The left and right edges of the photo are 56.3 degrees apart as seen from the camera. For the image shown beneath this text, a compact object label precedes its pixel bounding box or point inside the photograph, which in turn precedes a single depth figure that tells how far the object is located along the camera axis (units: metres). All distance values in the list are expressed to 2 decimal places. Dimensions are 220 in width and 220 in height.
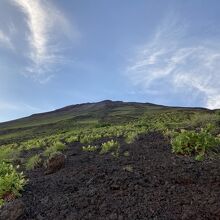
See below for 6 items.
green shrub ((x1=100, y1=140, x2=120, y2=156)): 7.51
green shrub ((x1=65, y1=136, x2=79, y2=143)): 10.36
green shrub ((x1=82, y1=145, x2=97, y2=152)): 8.04
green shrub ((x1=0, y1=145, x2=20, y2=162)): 9.67
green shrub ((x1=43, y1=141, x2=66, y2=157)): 8.58
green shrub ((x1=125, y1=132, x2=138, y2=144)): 8.27
